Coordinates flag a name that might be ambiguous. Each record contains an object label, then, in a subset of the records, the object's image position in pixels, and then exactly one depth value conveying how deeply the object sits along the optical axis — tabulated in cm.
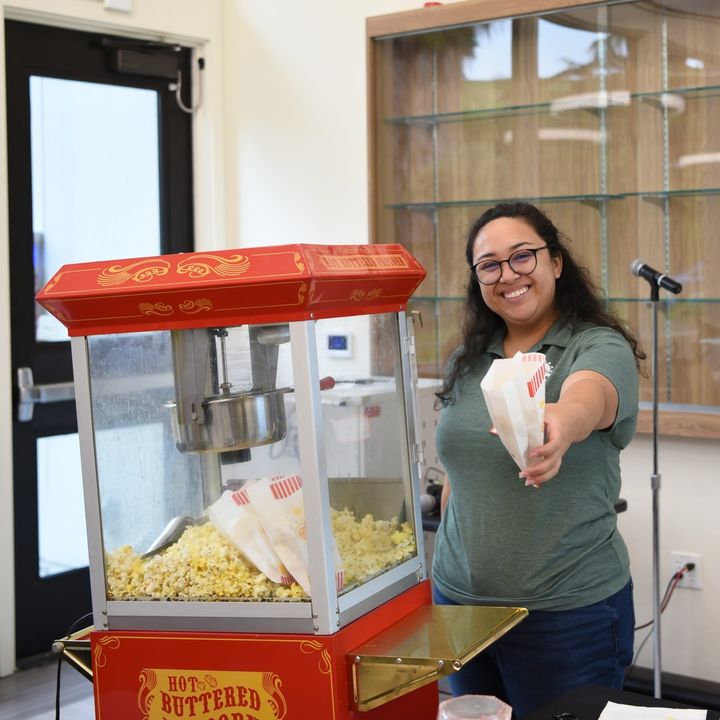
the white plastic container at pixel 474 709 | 137
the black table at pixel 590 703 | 150
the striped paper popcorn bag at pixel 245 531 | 147
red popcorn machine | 143
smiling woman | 182
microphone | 290
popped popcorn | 149
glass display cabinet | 321
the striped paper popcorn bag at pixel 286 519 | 145
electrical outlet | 320
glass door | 384
